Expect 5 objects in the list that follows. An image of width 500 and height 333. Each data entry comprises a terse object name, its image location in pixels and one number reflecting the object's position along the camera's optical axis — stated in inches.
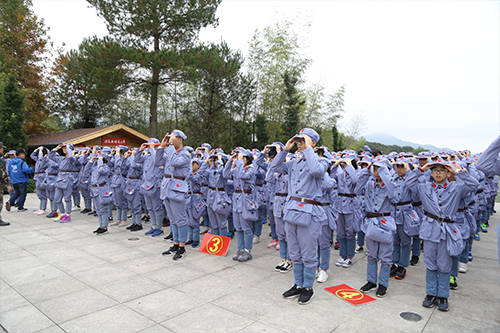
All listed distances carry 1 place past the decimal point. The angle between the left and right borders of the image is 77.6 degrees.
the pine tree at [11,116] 668.1
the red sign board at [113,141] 720.8
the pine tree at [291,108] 1002.7
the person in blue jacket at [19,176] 424.0
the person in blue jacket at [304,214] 164.2
